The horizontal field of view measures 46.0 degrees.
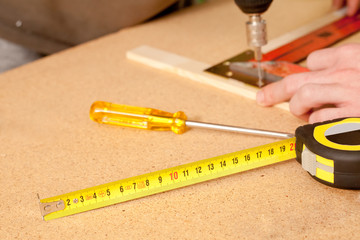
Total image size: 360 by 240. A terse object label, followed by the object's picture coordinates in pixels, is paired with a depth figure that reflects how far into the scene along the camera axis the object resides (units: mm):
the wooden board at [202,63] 938
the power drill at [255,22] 781
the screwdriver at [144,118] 797
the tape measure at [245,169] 599
